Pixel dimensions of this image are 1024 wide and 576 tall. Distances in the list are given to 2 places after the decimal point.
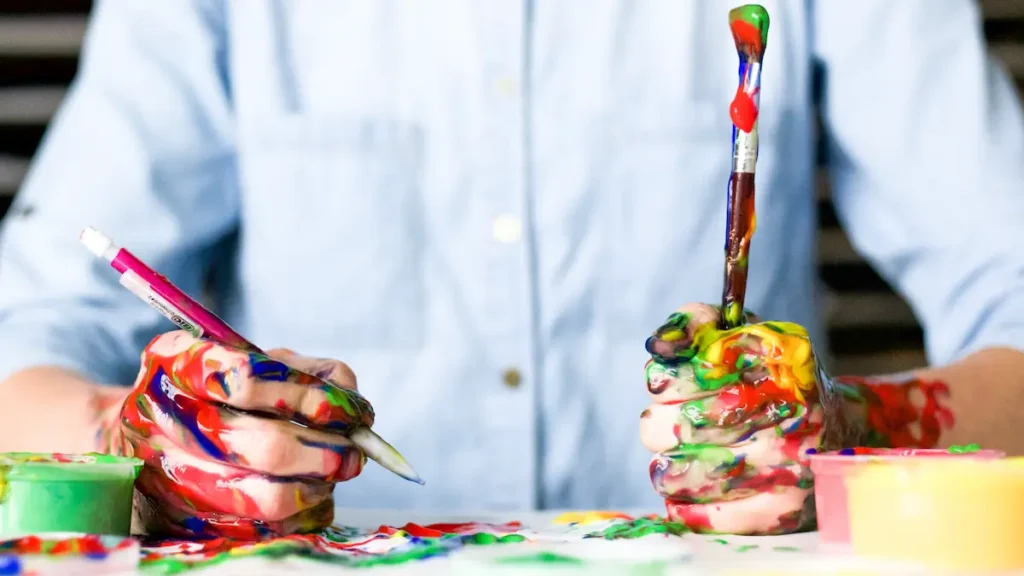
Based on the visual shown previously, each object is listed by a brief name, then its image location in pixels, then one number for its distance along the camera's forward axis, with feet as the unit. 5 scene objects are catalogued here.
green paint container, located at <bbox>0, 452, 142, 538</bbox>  2.19
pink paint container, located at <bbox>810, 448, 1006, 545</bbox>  2.17
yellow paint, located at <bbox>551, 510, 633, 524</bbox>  2.71
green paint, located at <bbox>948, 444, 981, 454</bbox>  2.40
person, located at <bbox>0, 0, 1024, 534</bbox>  4.02
